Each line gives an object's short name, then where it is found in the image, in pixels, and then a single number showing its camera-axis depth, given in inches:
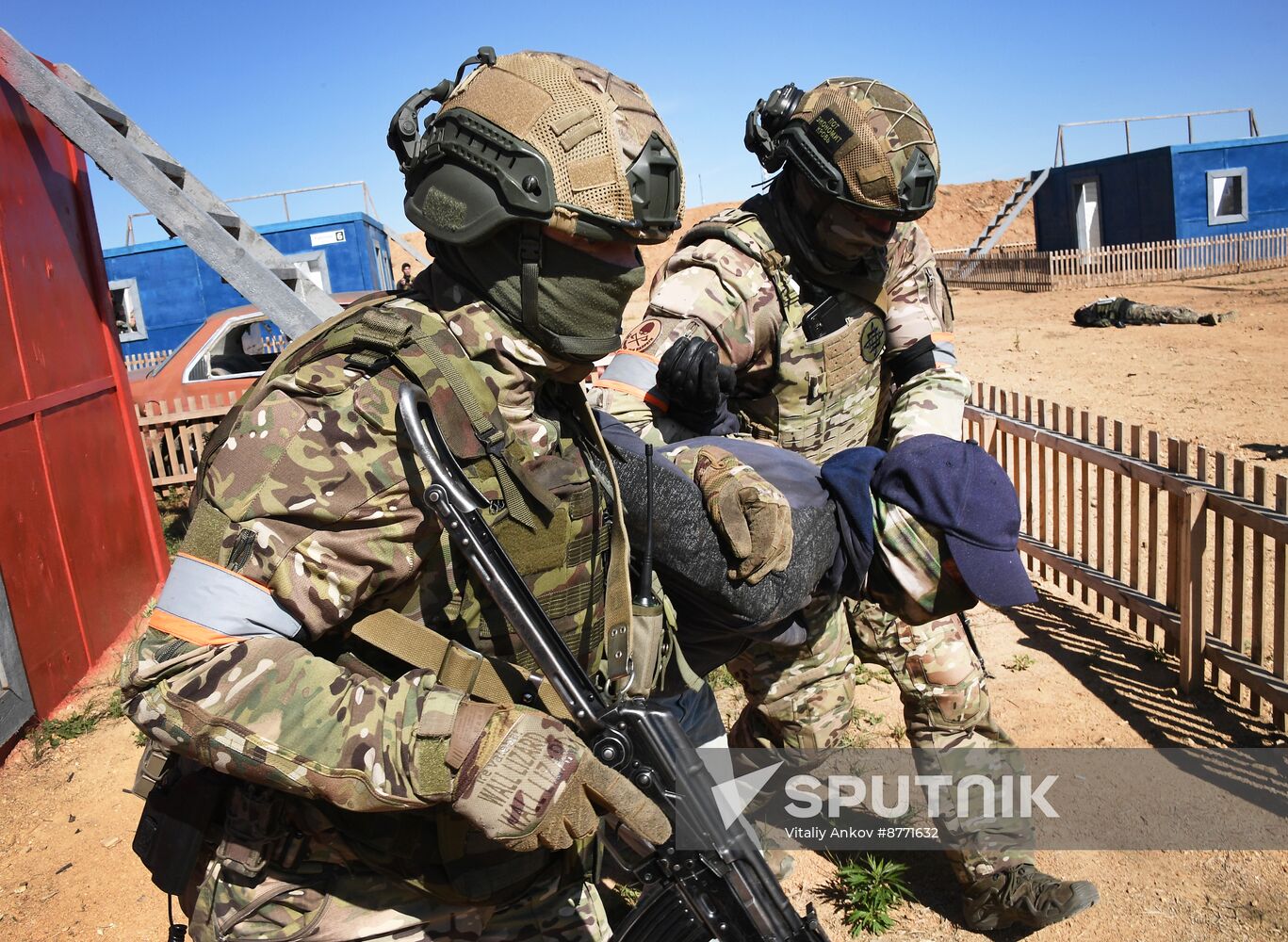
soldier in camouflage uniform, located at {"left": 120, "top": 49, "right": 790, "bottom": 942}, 59.7
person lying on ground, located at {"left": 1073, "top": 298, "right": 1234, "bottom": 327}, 621.0
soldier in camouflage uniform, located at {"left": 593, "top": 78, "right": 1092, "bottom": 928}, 133.4
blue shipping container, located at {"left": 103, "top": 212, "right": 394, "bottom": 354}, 678.5
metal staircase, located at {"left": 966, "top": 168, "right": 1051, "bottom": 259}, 1054.4
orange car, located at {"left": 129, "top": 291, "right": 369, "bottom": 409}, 382.9
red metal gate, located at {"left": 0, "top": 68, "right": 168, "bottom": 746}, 200.1
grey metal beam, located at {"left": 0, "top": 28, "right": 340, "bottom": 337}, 227.8
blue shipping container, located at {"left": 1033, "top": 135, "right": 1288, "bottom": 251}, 901.8
